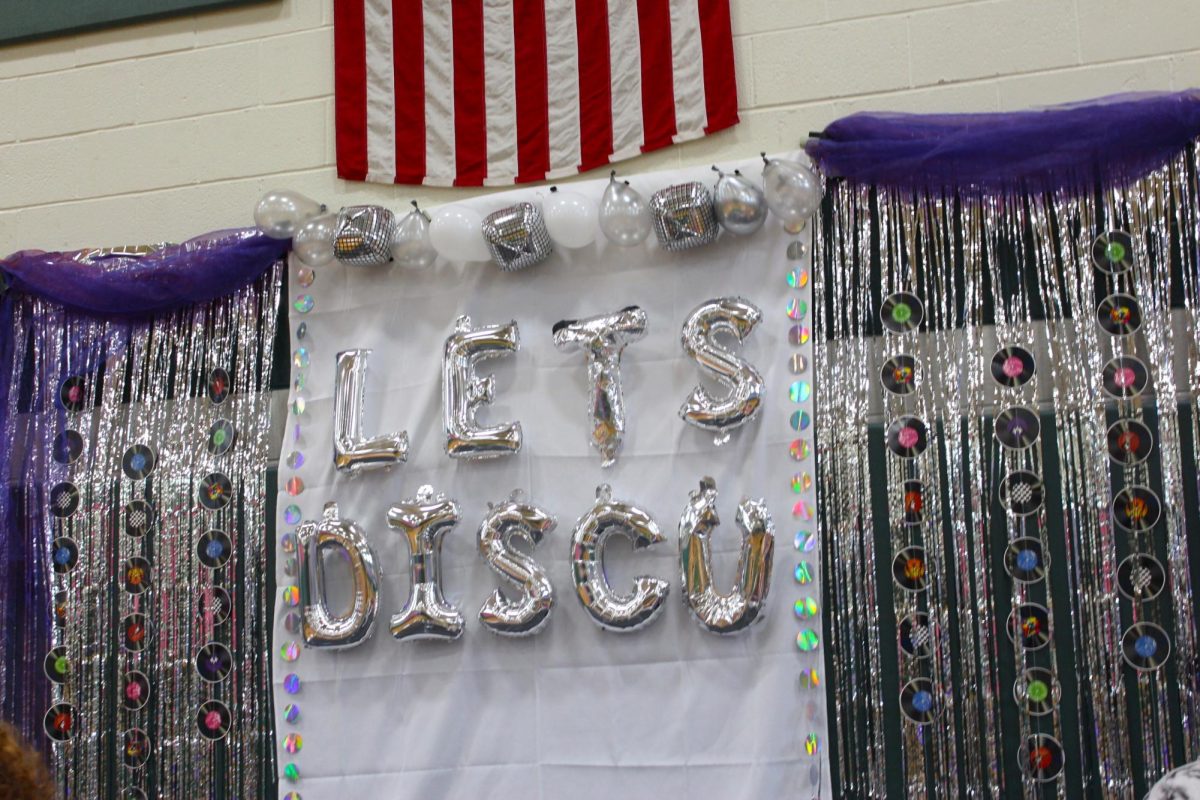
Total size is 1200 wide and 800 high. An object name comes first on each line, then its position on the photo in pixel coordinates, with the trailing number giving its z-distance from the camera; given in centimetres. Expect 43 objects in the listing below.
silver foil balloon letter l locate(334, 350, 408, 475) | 306
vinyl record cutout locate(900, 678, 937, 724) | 271
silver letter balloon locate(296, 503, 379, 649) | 301
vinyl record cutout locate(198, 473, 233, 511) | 323
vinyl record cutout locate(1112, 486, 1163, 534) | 267
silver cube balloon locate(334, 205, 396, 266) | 314
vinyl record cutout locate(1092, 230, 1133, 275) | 279
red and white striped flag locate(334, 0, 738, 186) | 325
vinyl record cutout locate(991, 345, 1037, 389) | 280
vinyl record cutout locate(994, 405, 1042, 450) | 277
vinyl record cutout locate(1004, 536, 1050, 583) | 271
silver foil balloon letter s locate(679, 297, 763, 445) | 287
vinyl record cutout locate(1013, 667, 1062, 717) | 266
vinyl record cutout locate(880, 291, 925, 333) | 289
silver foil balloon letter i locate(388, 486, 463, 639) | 296
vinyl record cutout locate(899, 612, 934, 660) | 274
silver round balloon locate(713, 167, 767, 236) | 291
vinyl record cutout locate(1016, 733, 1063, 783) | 264
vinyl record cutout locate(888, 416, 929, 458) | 283
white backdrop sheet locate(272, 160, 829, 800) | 281
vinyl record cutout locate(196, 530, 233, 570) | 320
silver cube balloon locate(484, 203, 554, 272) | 302
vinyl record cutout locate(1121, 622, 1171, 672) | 262
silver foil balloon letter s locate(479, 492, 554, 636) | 290
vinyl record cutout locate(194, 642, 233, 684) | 314
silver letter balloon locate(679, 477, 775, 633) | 278
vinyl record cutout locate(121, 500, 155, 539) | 327
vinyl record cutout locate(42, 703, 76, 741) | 321
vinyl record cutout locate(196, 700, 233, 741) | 312
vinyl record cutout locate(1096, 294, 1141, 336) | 276
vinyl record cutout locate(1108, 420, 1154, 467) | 271
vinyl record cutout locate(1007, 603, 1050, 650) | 268
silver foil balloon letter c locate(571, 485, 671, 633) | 284
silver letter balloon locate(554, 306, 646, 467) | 296
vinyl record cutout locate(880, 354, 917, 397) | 286
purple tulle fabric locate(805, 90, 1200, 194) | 275
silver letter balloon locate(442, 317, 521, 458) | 301
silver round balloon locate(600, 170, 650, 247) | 298
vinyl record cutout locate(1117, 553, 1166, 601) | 265
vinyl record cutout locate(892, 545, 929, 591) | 277
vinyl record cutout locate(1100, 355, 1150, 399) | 272
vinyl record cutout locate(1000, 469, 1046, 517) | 274
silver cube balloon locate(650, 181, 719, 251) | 293
